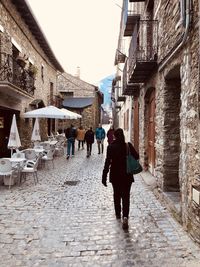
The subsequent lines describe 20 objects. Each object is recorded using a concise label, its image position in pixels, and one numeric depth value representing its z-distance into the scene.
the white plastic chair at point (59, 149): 15.78
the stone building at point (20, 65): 10.97
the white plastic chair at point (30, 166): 8.47
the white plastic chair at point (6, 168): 7.86
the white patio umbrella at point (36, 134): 12.54
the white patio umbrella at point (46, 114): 12.84
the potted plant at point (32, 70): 14.05
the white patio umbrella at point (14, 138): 9.26
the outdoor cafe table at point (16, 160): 8.27
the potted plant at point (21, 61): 12.73
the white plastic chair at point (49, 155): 11.50
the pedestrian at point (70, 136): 14.59
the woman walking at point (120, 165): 5.14
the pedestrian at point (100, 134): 16.22
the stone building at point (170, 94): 4.55
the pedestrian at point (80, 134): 18.23
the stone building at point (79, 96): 30.50
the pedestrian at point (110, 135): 15.22
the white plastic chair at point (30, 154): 9.80
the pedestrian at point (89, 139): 15.47
